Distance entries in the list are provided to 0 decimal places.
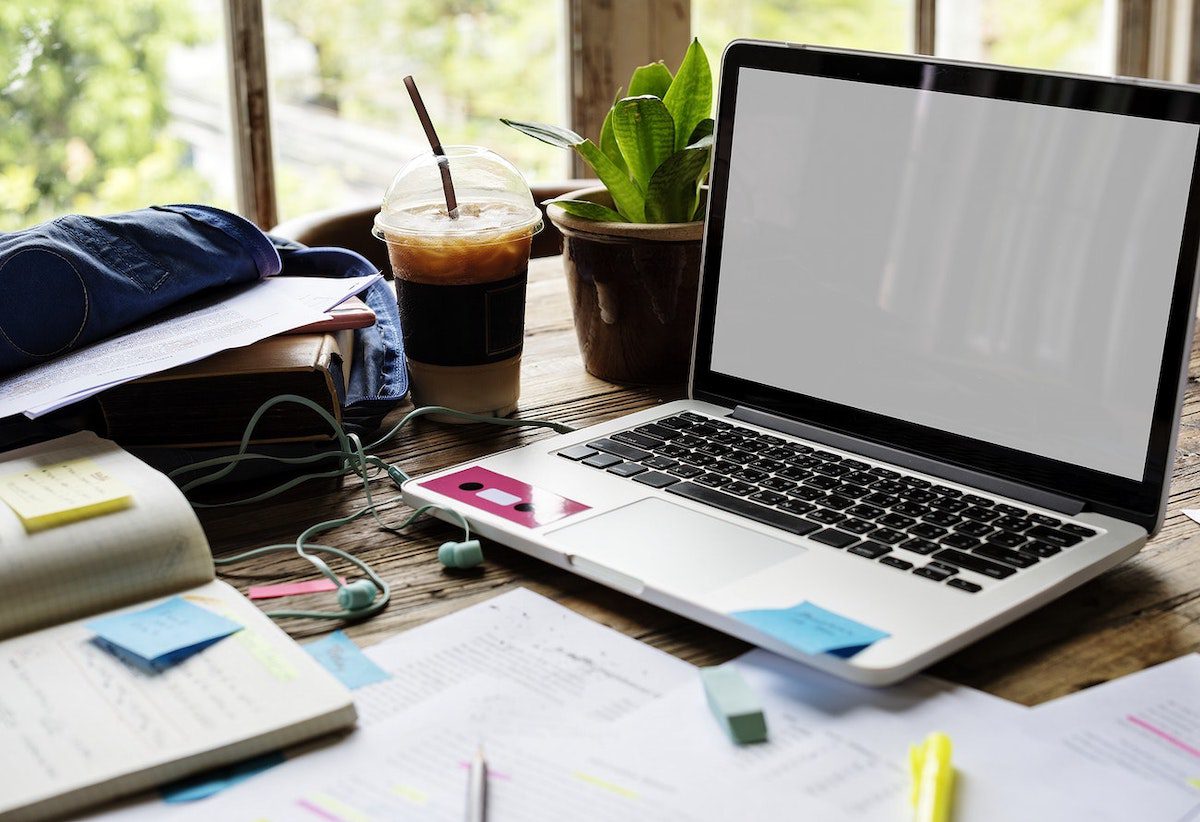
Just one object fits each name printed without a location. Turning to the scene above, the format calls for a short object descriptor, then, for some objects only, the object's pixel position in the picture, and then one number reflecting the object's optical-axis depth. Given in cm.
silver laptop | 67
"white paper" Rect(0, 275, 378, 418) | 80
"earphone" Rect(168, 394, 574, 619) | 69
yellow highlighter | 49
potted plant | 100
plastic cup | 94
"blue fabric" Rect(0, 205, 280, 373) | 87
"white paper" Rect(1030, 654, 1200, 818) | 53
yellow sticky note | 67
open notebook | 52
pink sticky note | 71
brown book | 84
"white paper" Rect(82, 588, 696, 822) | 52
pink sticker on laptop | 77
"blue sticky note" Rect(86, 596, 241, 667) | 60
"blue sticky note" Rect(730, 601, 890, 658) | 59
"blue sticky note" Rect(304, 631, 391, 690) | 61
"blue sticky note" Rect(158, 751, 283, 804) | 52
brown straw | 94
